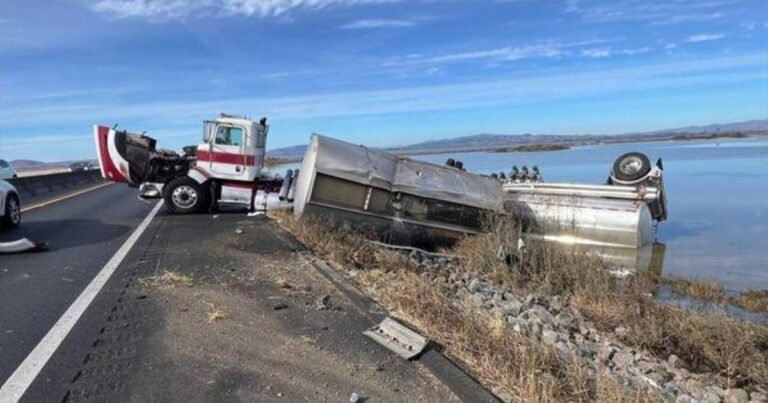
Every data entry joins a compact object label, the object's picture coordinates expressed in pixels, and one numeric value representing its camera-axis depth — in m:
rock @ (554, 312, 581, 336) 8.34
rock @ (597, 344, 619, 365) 6.71
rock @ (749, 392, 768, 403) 6.34
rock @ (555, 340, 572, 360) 6.09
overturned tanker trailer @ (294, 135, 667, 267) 13.60
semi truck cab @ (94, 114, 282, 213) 16.94
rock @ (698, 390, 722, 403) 6.19
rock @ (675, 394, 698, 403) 5.87
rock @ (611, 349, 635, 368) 7.01
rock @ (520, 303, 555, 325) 8.32
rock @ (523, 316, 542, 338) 7.13
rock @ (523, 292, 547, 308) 9.29
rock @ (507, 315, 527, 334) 7.07
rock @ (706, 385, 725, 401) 6.38
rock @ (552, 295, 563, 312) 9.41
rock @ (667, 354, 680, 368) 7.35
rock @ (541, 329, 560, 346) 7.01
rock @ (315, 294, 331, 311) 7.07
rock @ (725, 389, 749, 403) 6.16
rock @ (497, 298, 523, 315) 8.58
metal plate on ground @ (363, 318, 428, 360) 5.51
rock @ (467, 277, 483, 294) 9.78
